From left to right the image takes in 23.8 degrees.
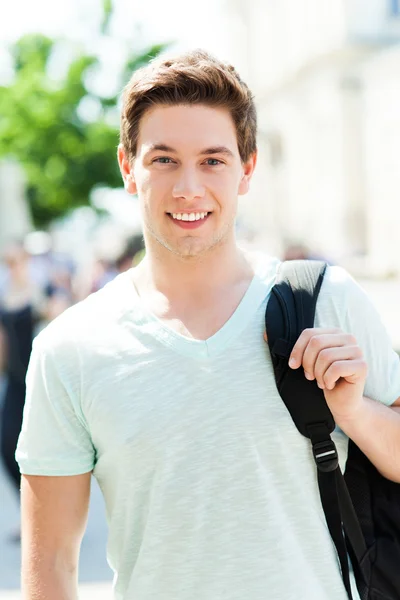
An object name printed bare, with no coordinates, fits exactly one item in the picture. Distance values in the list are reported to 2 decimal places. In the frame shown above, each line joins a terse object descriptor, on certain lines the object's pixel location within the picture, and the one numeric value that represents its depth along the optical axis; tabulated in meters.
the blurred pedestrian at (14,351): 6.77
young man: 1.97
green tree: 32.66
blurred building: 27.23
